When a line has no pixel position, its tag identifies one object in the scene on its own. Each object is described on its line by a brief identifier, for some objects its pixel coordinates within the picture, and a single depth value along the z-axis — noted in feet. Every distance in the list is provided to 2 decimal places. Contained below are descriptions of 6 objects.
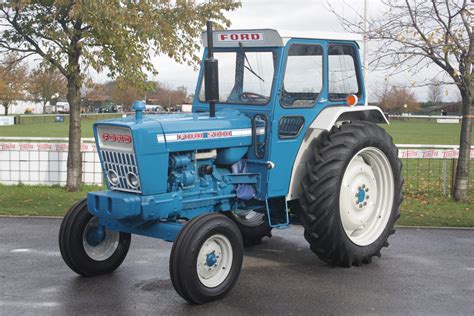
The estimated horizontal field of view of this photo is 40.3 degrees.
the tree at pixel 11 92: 162.81
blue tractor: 20.45
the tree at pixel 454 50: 35.42
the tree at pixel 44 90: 141.49
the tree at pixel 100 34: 37.83
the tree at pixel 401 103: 229.45
